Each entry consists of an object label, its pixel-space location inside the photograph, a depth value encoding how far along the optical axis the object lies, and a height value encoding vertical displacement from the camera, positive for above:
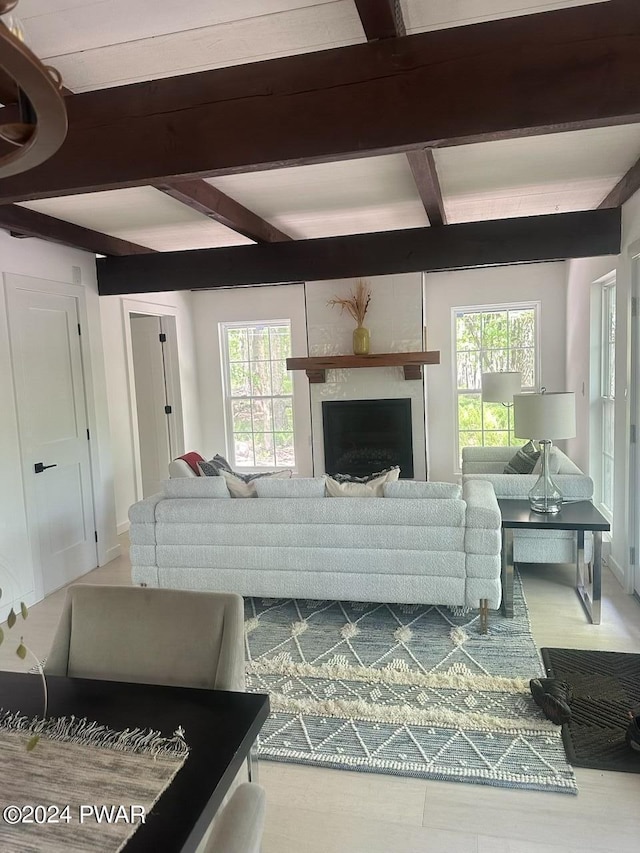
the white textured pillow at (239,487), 3.74 -0.71
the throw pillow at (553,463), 4.16 -0.72
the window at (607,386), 4.75 -0.21
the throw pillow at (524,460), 4.46 -0.75
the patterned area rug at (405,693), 2.30 -1.51
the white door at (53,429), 4.05 -0.34
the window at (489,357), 6.64 +0.08
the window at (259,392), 7.37 -0.23
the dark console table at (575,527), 3.38 -0.94
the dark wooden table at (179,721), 1.06 -0.79
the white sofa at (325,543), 3.30 -1.01
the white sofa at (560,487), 3.83 -0.89
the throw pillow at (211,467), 4.93 -0.77
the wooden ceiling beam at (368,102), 1.79 +0.89
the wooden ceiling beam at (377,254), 3.98 +0.84
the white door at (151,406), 6.91 -0.31
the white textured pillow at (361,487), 3.56 -0.71
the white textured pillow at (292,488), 3.61 -0.70
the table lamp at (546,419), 3.57 -0.35
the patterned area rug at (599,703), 2.29 -1.51
